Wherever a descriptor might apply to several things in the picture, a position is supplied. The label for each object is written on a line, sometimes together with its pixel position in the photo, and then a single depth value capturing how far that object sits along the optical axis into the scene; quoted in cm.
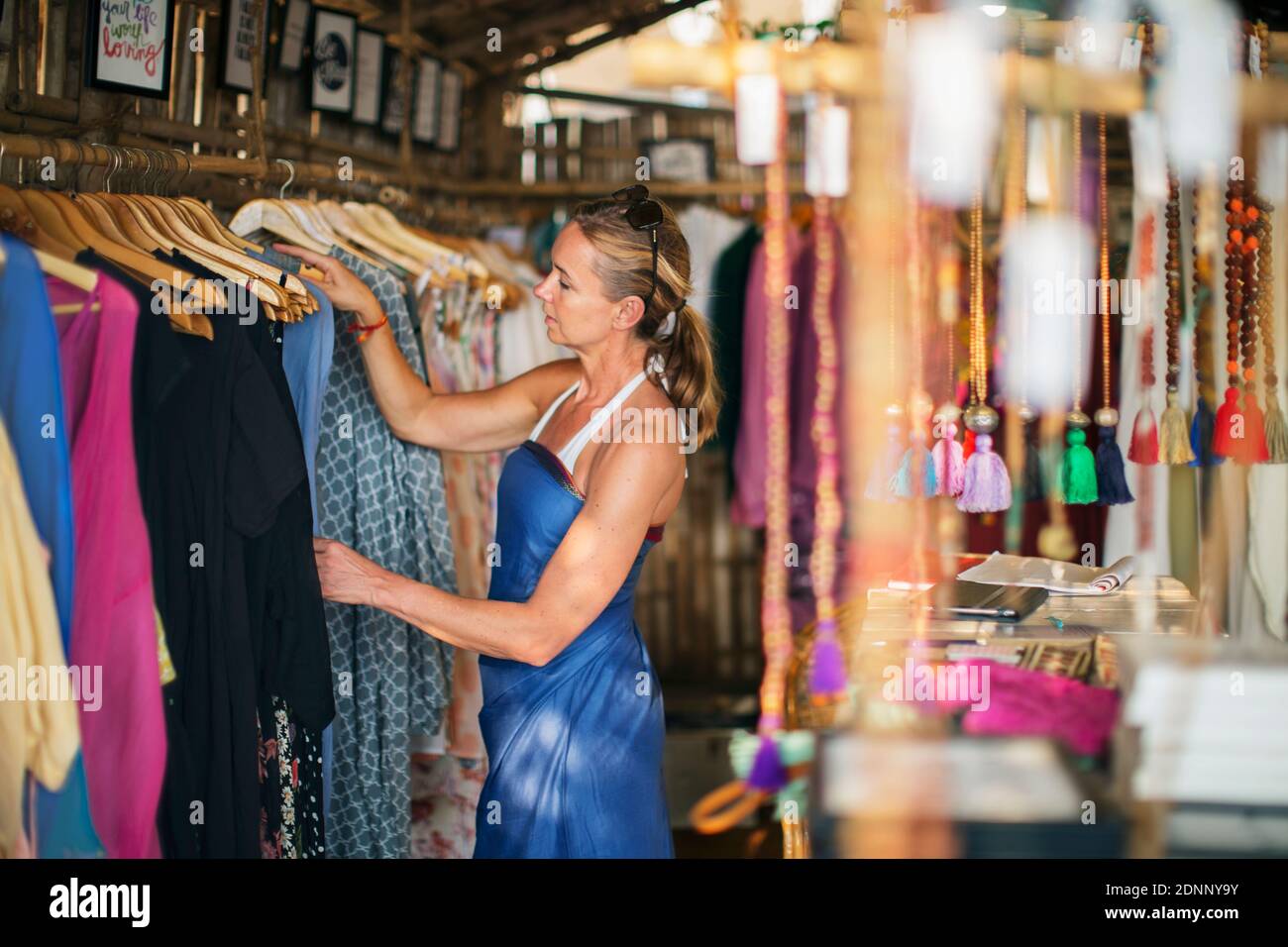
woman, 234
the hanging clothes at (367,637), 273
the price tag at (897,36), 279
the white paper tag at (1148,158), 306
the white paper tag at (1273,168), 305
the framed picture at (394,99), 384
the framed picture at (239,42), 298
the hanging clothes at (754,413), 451
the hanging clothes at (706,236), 464
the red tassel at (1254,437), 292
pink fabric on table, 219
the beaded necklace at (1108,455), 298
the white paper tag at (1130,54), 287
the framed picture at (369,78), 368
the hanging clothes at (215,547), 206
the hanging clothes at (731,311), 461
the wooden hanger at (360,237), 292
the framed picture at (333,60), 348
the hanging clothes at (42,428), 181
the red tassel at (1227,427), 295
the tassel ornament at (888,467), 289
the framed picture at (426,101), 412
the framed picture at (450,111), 432
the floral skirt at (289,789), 242
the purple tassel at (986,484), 288
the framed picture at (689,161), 492
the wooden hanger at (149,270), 200
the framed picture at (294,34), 331
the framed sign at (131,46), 254
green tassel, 297
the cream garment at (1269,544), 328
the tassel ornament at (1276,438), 294
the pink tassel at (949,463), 292
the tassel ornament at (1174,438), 302
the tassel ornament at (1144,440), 307
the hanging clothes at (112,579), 191
